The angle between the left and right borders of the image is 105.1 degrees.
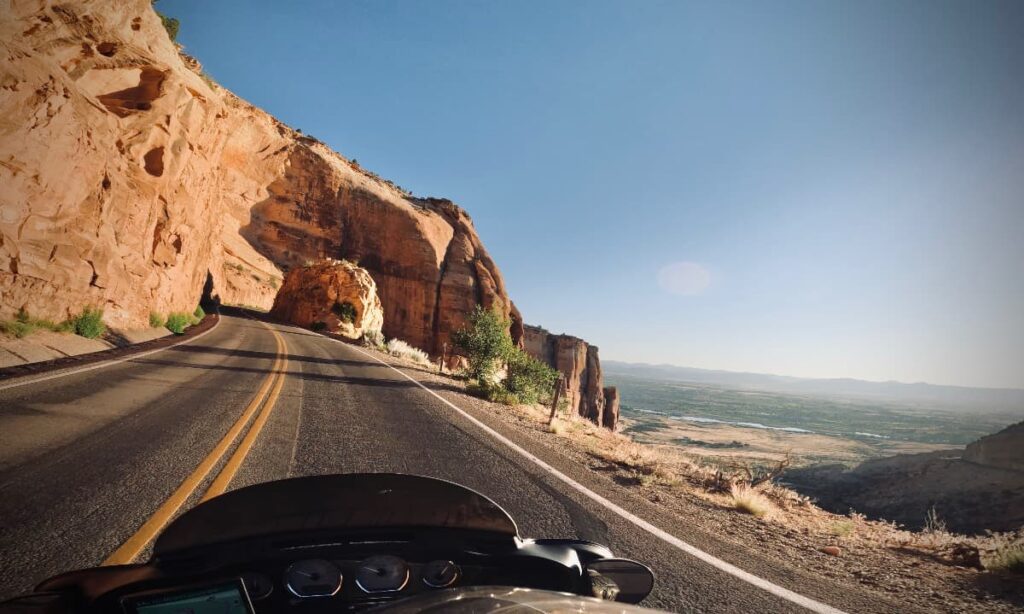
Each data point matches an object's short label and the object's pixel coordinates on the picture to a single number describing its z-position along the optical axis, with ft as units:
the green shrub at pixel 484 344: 56.13
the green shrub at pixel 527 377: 50.83
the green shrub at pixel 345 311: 103.76
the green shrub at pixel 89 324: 35.09
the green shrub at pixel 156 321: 50.90
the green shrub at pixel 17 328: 27.32
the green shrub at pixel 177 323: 54.88
